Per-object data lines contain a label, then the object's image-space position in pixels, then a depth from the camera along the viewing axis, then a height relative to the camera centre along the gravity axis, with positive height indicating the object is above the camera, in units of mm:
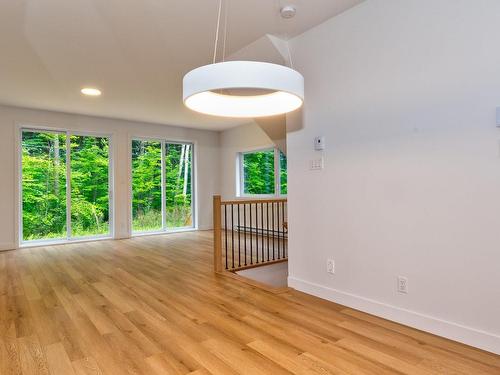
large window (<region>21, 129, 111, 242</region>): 5551 +156
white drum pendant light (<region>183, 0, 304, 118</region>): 1432 +528
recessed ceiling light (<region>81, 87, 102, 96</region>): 4406 +1458
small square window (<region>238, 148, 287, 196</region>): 6289 +382
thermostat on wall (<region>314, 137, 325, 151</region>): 2807 +413
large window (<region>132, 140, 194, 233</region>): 6664 +146
